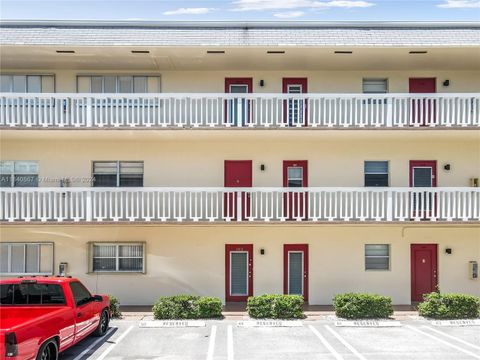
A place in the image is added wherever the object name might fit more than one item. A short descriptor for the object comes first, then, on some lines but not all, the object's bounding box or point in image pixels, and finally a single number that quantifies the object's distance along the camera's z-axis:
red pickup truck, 7.84
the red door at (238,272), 15.32
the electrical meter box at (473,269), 15.35
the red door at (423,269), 15.44
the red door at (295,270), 15.31
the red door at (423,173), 15.63
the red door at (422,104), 14.17
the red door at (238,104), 14.34
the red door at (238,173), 15.54
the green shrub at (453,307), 13.30
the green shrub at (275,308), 13.28
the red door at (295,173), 15.58
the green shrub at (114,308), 13.37
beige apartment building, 14.08
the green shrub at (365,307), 13.35
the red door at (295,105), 14.32
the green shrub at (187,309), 13.22
